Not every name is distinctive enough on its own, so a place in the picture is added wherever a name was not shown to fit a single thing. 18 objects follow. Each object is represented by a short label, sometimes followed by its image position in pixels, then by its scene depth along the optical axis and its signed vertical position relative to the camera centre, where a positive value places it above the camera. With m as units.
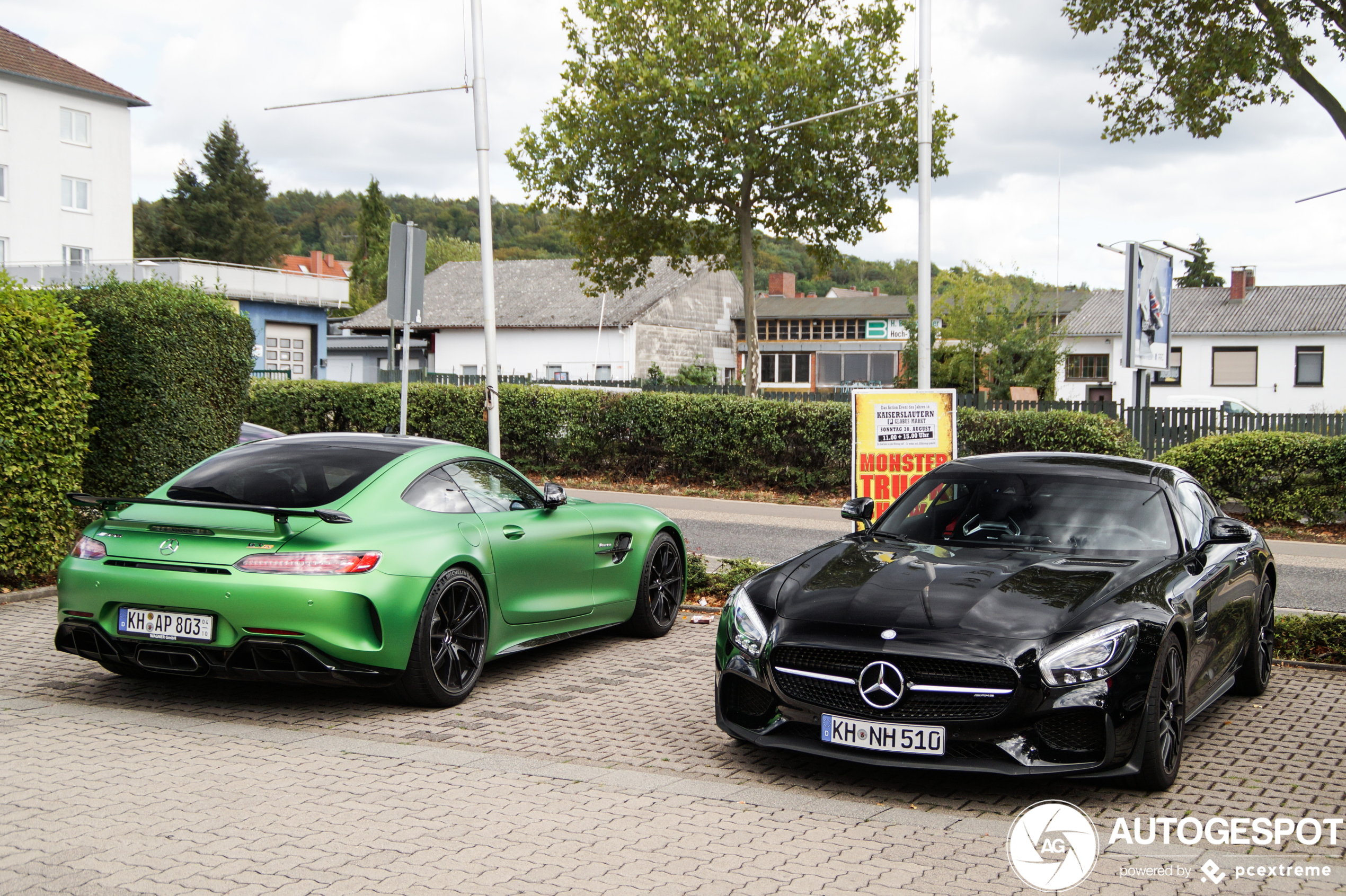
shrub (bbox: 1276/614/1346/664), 7.75 -1.70
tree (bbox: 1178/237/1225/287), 98.12 +10.16
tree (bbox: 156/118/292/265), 85.00 +12.80
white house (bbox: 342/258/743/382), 53.69 +2.98
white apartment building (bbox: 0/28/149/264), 54.28 +10.95
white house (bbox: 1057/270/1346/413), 53.53 +1.95
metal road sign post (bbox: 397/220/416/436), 11.80 +0.94
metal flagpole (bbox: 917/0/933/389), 16.59 +2.92
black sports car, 4.67 -1.08
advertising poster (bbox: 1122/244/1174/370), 20.00 +1.50
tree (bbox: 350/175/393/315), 91.81 +11.42
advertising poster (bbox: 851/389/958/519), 10.52 -0.41
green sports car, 5.60 -0.97
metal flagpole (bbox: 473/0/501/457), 13.82 +2.20
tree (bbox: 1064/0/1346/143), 14.45 +4.43
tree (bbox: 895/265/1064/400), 48.97 +2.29
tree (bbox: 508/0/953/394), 27.53 +6.46
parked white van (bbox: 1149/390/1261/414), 32.36 -0.36
